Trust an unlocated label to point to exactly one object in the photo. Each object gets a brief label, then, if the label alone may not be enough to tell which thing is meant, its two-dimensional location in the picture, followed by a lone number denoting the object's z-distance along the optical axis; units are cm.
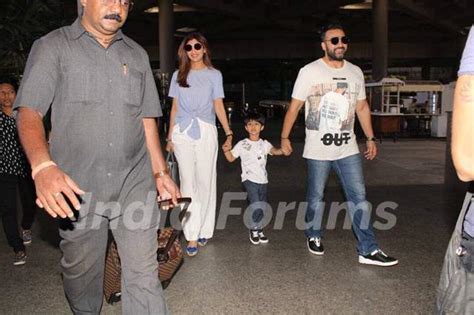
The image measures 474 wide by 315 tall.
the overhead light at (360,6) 3317
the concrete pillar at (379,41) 3031
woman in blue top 575
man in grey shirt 304
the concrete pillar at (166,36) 2953
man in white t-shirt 538
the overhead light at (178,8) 3377
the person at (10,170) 559
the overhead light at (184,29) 4138
